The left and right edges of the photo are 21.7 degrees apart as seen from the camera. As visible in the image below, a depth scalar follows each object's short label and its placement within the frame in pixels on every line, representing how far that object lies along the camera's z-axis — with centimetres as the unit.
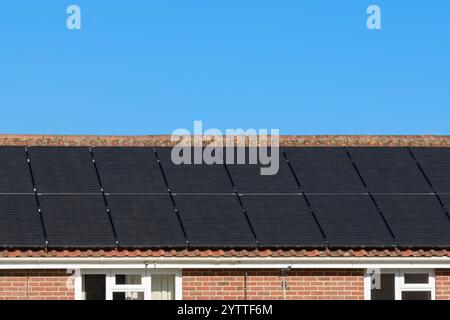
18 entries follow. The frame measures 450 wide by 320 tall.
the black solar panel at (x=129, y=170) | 3047
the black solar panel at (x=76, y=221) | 2770
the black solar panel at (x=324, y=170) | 3123
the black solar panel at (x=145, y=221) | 2800
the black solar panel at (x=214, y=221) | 2825
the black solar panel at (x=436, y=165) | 3183
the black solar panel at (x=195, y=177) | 3067
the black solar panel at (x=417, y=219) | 2908
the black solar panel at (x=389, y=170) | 3159
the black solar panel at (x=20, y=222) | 2741
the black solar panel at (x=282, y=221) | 2848
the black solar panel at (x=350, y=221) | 2884
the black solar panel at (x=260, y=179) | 3095
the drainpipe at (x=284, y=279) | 2816
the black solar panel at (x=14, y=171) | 2992
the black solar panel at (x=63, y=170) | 3017
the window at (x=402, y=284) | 2881
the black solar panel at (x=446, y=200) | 3083
